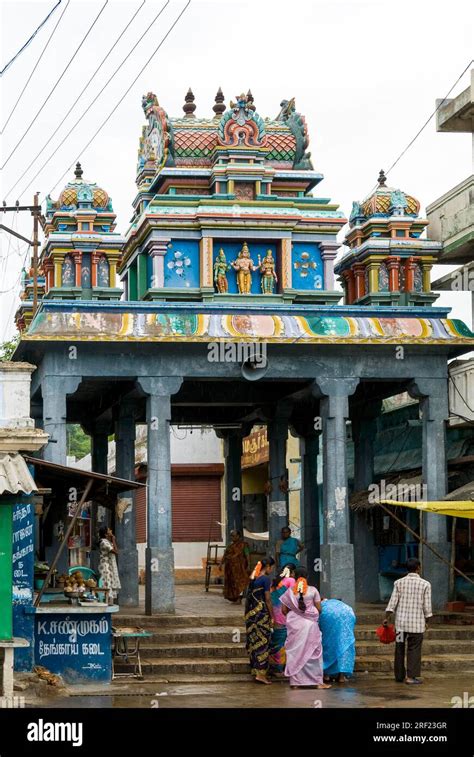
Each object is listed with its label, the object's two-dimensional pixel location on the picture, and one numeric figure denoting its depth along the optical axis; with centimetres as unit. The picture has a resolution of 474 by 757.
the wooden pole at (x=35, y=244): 3302
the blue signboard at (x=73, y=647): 1850
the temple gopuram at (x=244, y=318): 2384
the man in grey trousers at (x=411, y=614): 1850
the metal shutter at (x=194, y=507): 4075
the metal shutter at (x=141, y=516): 4245
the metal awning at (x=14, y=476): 1616
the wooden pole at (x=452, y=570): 2406
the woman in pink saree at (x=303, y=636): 1872
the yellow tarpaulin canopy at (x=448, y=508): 2108
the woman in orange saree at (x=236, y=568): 2747
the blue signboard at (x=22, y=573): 1802
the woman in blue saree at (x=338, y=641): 1925
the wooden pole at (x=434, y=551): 2250
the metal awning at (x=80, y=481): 1850
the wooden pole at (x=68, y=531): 1830
